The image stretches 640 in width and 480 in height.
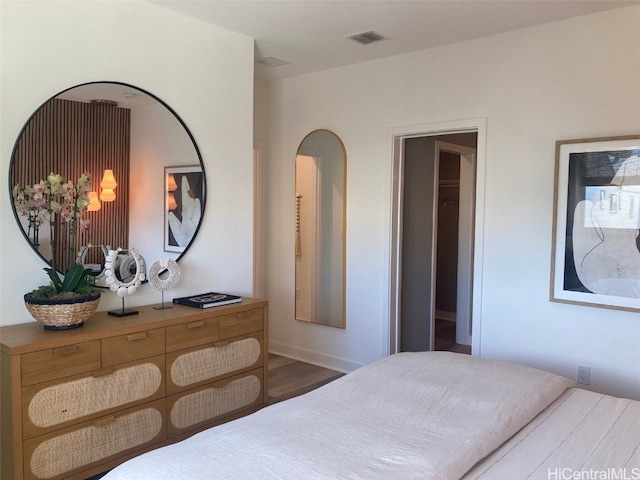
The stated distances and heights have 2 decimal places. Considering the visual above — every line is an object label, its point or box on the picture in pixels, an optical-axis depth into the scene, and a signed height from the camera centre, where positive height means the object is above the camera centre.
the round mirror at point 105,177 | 2.58 +0.17
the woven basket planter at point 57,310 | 2.38 -0.48
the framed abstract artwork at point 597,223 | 3.00 -0.05
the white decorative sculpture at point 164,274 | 2.98 -0.38
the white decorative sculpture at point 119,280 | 2.78 -0.38
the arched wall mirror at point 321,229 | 4.43 -0.16
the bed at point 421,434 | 1.46 -0.71
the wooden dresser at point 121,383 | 2.22 -0.88
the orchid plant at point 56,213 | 2.52 -0.03
